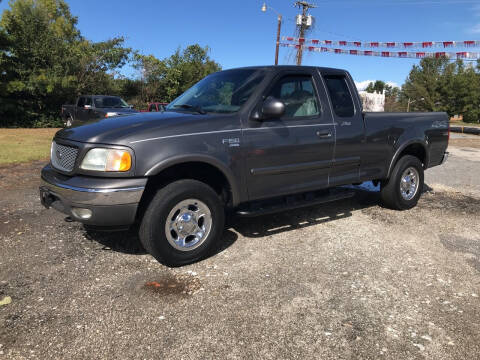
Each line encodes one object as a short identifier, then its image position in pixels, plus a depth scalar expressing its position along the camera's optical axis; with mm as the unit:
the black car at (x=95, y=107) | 15727
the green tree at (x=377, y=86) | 130625
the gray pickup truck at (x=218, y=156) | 3234
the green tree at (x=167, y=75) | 30359
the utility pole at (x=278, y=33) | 25678
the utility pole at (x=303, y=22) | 28556
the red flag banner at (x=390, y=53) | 18438
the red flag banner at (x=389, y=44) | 17648
